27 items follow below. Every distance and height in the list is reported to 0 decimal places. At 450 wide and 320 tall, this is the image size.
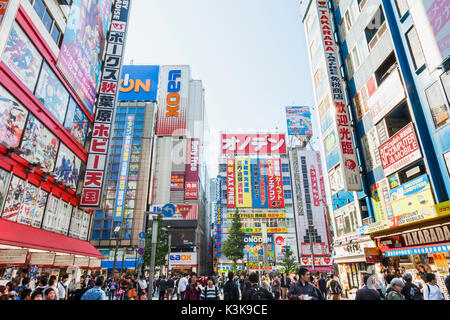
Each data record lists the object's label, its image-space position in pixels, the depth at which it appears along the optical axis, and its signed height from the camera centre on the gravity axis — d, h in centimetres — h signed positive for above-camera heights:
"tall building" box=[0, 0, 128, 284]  1062 +630
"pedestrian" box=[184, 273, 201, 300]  880 -119
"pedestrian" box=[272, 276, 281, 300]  1529 -208
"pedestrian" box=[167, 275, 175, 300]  1690 -204
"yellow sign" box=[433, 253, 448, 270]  1152 -37
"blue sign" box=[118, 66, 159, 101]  5702 +3701
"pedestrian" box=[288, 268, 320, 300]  566 -75
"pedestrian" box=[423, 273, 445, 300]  623 -88
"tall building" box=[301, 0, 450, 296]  1162 +689
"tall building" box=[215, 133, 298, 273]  5756 +1374
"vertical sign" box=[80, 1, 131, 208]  1705 +1012
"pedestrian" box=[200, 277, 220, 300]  830 -112
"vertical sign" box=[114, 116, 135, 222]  4706 +1415
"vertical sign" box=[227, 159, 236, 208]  6025 +1577
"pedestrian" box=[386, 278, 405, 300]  516 -75
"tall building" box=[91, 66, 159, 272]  4725 +1644
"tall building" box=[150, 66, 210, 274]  5200 +1785
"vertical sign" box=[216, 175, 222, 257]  5950 +867
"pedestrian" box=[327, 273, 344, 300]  1001 -122
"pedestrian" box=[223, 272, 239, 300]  720 -96
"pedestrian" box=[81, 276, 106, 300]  580 -84
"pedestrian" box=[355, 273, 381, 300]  491 -75
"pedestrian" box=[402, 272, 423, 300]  697 -102
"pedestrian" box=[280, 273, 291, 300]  1408 -172
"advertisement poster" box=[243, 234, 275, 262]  5588 +128
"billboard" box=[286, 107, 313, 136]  6431 +3201
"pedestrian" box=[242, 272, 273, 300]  516 -77
